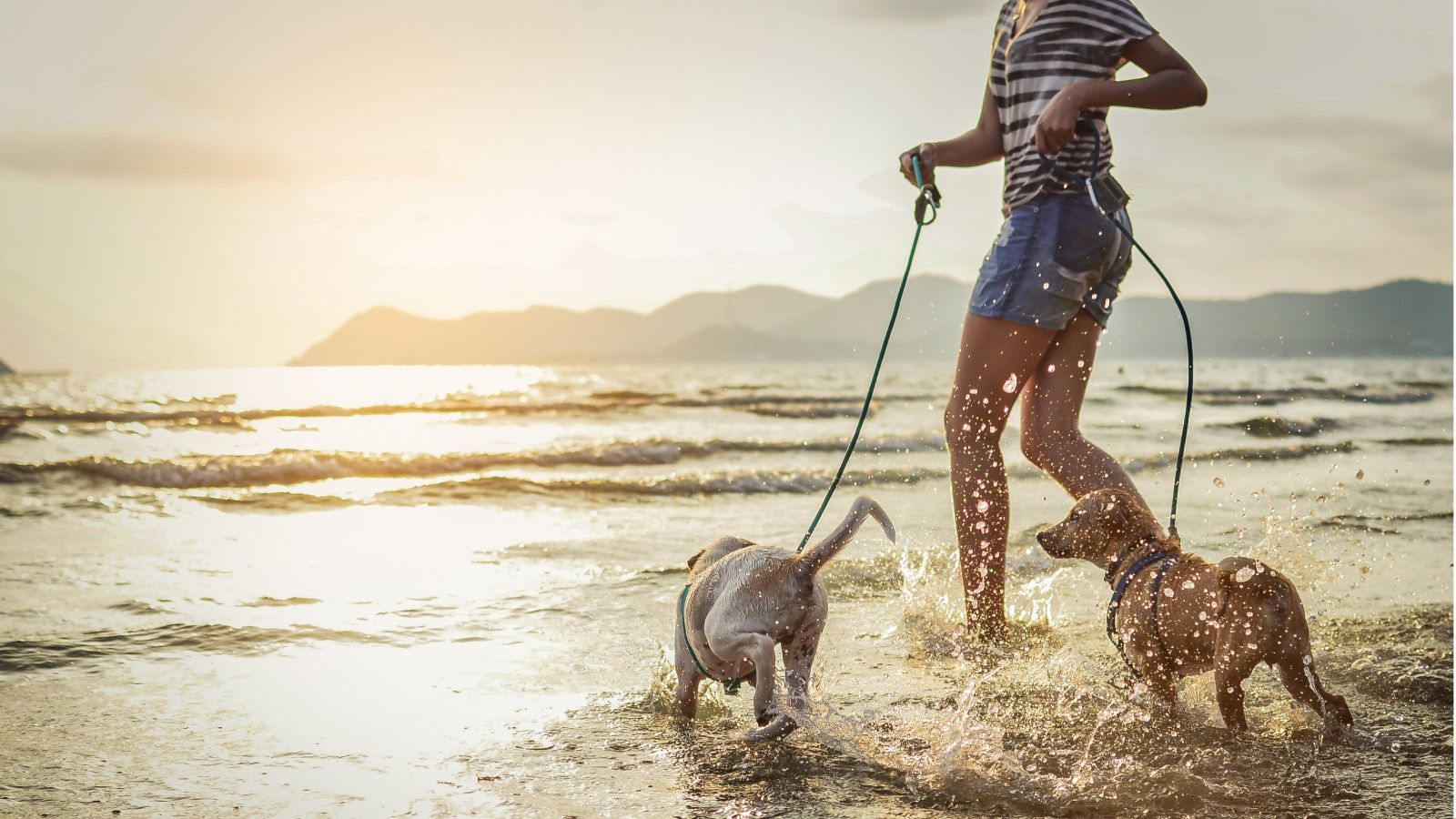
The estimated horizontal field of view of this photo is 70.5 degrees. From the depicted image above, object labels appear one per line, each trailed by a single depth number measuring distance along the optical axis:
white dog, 2.72
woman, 3.18
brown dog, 2.62
